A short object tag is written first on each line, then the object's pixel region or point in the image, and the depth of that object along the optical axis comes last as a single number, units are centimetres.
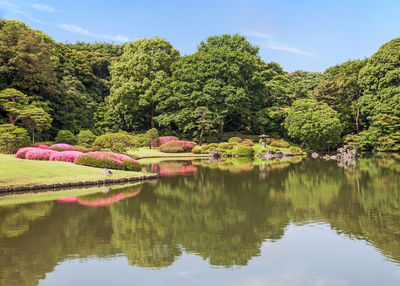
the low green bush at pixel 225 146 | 4241
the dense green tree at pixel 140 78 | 4981
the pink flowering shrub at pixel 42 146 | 2902
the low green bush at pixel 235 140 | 4500
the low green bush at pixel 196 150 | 4171
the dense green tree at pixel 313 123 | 4291
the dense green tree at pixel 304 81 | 5365
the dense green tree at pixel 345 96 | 5006
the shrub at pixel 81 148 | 3016
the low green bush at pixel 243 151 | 4103
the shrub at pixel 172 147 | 4116
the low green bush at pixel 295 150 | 4294
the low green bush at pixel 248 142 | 4418
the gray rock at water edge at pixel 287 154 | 4159
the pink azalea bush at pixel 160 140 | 4497
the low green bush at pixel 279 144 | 4475
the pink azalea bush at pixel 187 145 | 4288
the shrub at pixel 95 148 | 3167
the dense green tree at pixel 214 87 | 4634
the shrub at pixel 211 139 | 4635
